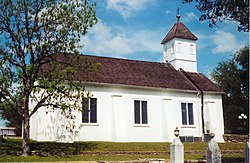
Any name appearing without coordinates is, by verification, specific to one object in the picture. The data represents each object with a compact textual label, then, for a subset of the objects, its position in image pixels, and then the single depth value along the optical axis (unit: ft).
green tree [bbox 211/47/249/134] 122.62
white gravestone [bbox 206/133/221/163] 33.78
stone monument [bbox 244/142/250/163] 33.15
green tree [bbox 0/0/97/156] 60.08
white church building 85.46
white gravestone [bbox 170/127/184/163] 36.17
